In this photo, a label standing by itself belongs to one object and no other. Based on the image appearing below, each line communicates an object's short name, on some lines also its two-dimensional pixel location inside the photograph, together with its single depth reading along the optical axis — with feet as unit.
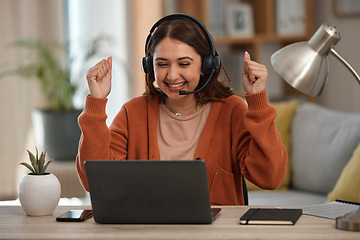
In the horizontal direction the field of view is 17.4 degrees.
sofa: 15.98
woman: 11.39
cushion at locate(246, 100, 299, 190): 17.59
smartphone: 10.49
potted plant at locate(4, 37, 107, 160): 19.67
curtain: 24.69
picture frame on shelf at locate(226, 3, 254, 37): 23.78
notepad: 10.55
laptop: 10.09
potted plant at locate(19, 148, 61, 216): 10.79
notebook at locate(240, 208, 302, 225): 10.14
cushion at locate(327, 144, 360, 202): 14.45
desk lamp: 10.44
